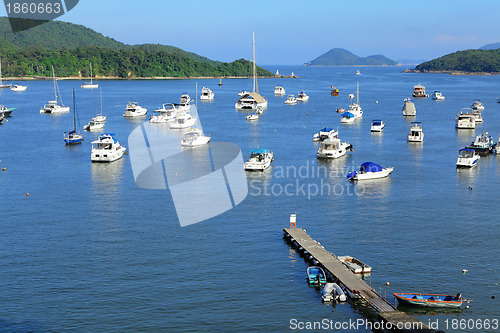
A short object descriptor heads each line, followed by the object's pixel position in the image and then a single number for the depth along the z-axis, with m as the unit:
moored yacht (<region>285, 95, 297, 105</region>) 189.93
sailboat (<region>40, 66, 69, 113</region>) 163.38
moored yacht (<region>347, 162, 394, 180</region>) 73.50
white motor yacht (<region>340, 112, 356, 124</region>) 134.00
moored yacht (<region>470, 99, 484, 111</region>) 157.07
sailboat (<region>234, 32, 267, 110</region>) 175.10
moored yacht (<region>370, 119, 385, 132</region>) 117.44
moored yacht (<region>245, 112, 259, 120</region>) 143.82
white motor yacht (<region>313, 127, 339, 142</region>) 104.81
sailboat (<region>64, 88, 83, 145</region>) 105.59
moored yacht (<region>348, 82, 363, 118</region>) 145.45
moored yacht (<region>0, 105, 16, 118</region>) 154.00
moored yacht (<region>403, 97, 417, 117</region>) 147.88
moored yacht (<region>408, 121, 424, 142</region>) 104.19
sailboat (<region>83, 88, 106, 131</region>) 126.55
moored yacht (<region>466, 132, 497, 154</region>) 90.69
